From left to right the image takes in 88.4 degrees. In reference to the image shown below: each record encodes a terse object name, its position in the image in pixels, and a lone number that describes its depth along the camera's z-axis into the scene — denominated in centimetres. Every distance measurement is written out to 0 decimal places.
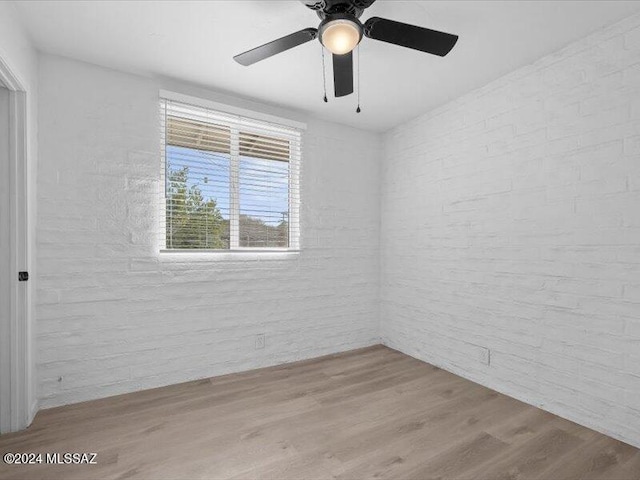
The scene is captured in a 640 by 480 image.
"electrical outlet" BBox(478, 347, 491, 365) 262
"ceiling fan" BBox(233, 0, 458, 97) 151
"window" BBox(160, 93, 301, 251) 268
